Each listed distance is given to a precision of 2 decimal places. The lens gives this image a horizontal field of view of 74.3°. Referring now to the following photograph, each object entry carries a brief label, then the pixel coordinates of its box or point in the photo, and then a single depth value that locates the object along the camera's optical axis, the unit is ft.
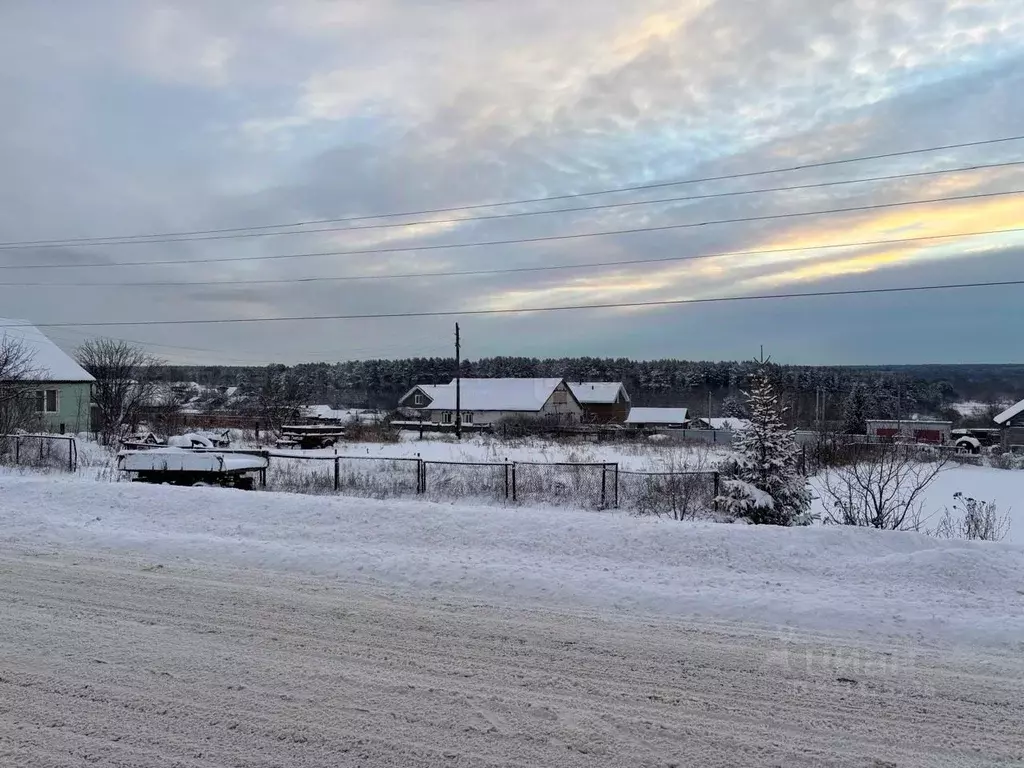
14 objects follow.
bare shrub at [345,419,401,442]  142.72
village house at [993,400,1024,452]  187.21
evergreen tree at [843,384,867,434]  91.04
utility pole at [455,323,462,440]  175.73
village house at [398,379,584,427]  237.25
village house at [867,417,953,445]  180.55
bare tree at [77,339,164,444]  119.24
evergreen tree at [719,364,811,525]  38.55
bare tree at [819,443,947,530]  36.65
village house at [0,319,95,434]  138.72
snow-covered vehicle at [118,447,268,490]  48.96
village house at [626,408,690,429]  261.09
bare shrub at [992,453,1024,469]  113.26
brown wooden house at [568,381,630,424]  276.62
